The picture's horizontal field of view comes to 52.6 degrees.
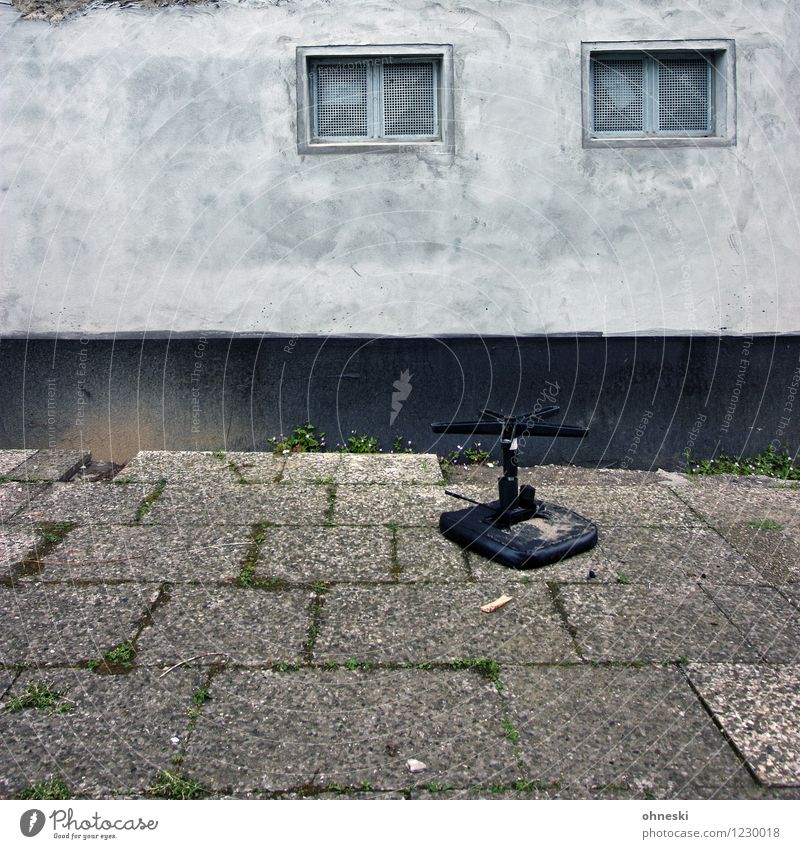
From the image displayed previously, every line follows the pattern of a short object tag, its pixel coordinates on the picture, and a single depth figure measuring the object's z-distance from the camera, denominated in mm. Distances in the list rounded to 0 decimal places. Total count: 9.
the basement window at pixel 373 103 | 5621
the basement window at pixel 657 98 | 5629
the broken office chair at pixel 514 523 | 3885
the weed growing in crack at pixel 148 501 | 4534
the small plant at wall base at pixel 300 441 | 6004
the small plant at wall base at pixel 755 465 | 5895
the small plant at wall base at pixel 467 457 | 5949
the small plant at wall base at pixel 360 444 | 6008
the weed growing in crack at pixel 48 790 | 2244
